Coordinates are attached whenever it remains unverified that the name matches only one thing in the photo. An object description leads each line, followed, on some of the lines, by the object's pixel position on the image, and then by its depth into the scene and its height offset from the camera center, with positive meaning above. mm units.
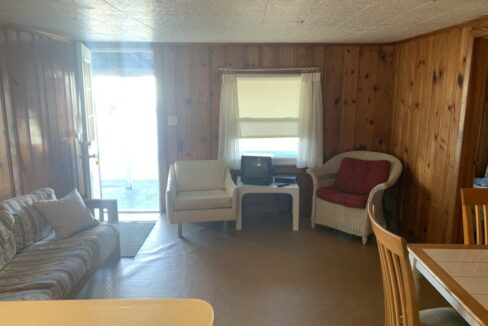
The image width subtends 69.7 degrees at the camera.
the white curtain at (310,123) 4293 -83
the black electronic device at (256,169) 4152 -625
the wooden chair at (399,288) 1324 -689
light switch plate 4477 -42
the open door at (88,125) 4145 -96
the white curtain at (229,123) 4320 -81
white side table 3971 -840
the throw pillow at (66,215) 2830 -805
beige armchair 3727 -864
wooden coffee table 976 -563
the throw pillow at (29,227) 2629 -855
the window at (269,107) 4426 +120
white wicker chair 3625 -969
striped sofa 2131 -992
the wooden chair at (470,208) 2049 -547
